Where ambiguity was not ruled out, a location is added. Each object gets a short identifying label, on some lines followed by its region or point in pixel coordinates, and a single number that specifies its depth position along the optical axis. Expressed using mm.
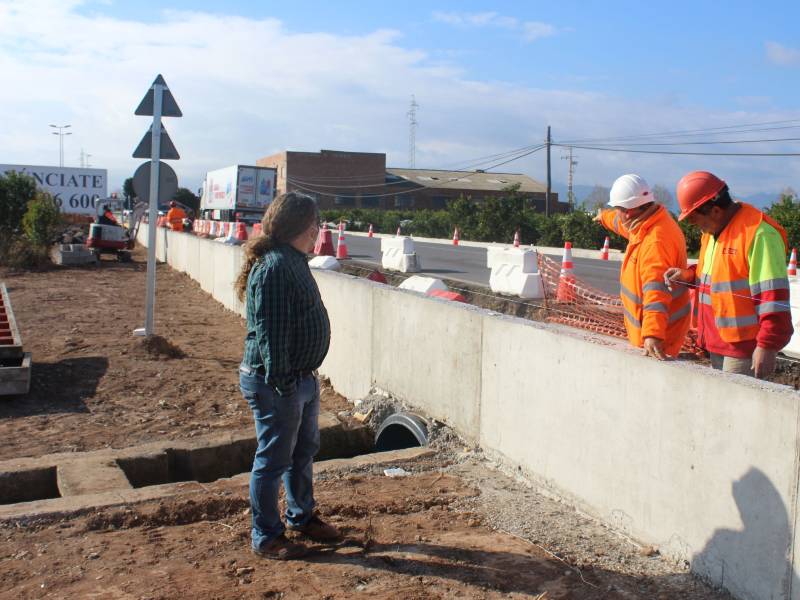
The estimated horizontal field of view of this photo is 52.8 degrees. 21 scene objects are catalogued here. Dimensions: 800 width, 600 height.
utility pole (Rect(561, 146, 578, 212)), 87438
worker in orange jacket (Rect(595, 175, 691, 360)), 4113
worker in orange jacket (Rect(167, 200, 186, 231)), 32656
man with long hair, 3605
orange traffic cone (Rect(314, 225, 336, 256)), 20098
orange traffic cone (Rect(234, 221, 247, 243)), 22202
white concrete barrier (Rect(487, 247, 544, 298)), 12609
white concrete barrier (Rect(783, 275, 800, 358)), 8133
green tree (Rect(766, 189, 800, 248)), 20812
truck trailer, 42125
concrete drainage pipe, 6094
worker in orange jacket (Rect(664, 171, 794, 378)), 3717
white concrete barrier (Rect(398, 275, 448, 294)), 9062
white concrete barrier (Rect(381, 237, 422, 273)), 19072
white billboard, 37031
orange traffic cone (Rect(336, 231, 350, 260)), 20203
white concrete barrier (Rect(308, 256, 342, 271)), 12169
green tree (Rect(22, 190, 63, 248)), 22594
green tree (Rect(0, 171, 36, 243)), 23328
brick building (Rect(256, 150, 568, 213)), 78938
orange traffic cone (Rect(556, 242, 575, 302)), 8638
